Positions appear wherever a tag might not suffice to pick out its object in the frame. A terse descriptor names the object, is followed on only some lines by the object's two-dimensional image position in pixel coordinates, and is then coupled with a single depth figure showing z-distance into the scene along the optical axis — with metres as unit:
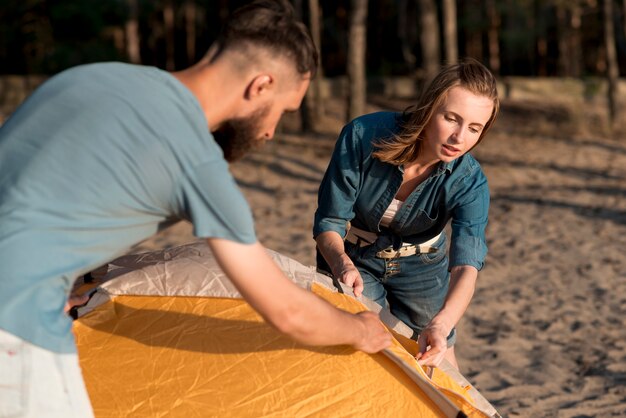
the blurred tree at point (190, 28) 17.37
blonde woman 3.29
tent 2.94
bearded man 1.93
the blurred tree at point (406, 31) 17.67
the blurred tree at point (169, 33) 17.45
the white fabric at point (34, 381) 1.97
